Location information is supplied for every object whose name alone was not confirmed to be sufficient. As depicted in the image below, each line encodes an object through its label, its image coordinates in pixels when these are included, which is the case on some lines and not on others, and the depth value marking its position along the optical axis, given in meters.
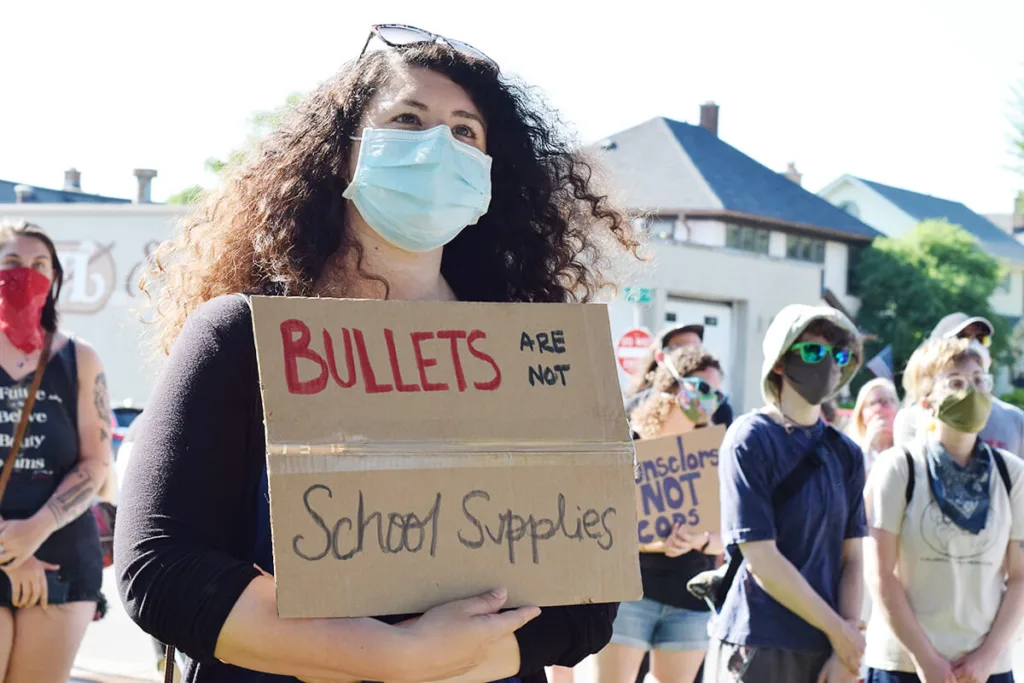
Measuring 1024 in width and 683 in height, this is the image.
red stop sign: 21.27
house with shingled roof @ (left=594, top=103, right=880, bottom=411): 36.22
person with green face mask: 4.61
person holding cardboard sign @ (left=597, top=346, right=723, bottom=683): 5.71
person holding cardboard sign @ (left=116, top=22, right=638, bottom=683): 1.80
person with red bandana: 4.18
